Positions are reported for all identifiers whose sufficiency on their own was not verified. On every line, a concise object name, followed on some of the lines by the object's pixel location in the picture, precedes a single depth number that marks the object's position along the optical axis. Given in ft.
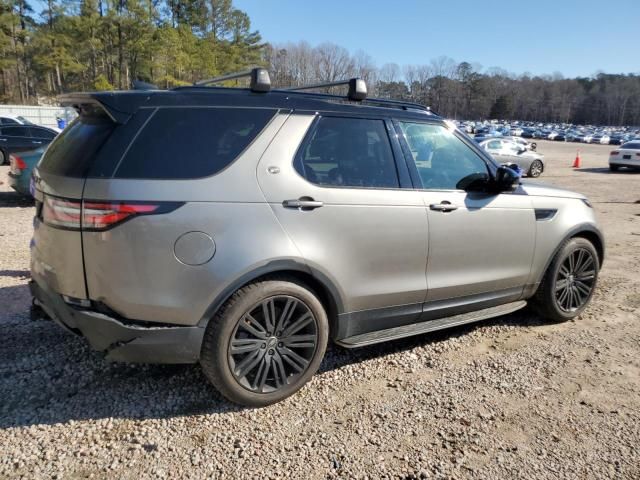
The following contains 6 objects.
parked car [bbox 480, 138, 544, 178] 63.77
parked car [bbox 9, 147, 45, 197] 29.96
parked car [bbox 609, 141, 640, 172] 73.87
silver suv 8.46
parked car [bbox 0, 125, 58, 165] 55.93
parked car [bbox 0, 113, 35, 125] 63.64
